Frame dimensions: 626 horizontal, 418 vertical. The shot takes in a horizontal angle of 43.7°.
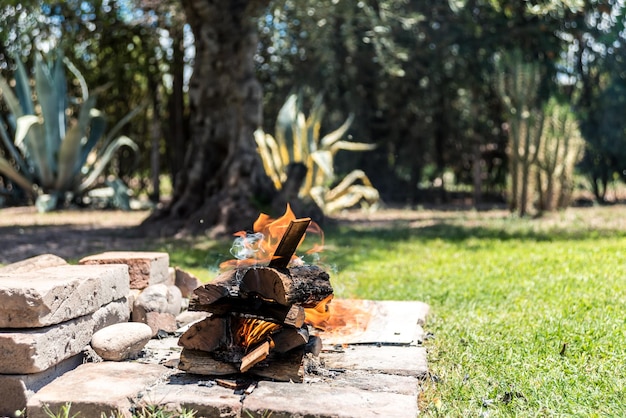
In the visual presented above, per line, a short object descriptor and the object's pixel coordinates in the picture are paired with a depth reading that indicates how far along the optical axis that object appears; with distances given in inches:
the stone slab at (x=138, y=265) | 178.7
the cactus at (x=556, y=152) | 406.6
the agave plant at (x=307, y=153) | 422.9
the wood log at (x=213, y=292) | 132.6
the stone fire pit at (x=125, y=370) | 117.2
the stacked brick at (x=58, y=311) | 123.7
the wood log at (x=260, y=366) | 130.0
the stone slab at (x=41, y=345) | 122.7
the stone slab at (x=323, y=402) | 113.4
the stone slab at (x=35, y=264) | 161.2
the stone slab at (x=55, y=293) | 124.4
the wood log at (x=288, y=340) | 132.6
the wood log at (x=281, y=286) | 131.8
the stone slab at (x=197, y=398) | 117.5
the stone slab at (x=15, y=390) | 123.4
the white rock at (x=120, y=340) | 140.9
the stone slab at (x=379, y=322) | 160.2
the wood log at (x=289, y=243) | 137.4
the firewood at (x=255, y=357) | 125.7
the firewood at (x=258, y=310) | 133.1
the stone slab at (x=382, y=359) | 138.2
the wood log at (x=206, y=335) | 133.0
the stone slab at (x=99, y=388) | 116.1
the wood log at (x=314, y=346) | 142.1
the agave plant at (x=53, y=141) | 469.7
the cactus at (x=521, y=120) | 403.5
